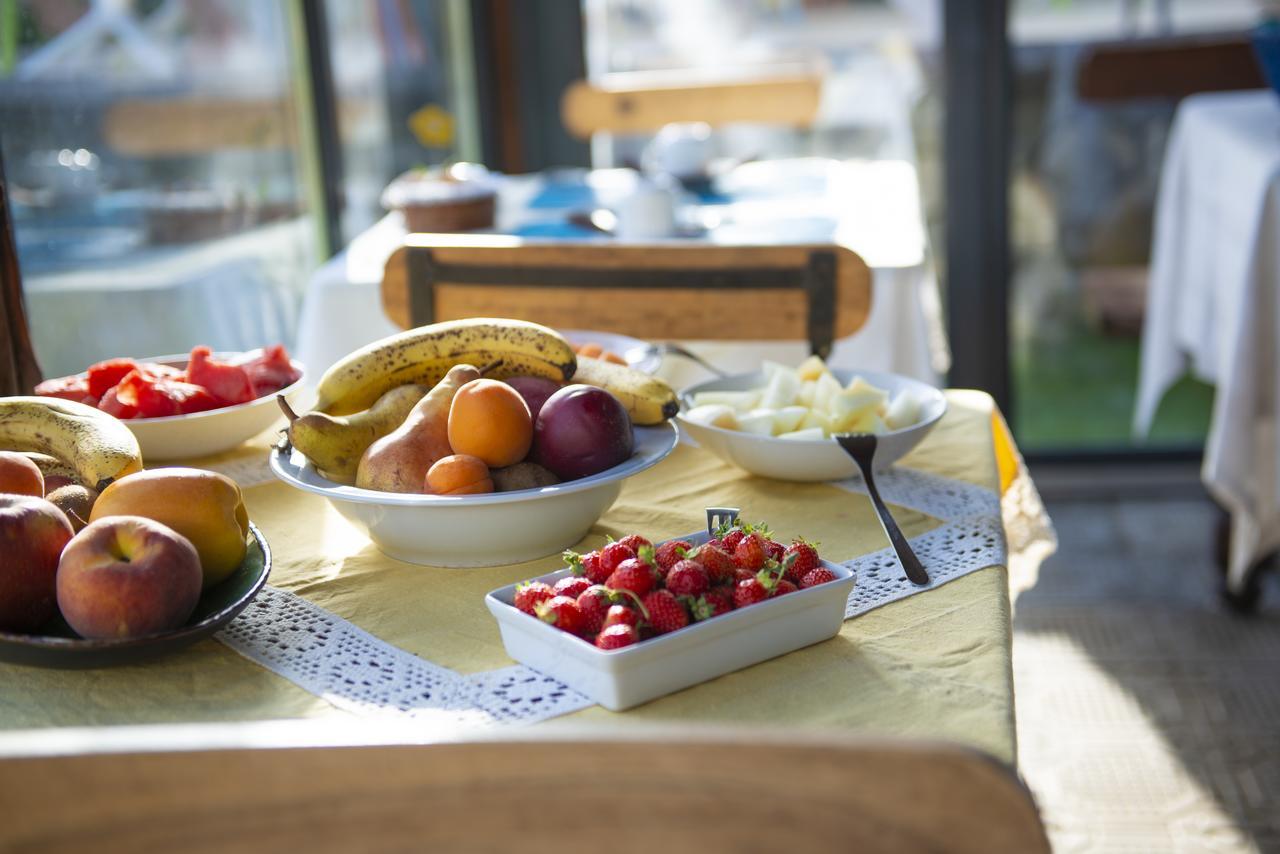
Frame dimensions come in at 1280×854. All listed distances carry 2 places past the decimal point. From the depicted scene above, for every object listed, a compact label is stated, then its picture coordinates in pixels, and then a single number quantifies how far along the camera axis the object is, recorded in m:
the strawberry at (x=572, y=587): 0.69
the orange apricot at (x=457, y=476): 0.81
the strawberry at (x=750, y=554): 0.71
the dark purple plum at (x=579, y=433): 0.84
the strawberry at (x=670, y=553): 0.70
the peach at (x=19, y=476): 0.77
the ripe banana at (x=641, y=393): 0.95
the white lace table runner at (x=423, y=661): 0.67
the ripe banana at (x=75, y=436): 0.86
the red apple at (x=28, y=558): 0.69
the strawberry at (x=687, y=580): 0.67
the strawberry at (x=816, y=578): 0.71
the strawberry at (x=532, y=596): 0.69
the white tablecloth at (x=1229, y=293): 2.05
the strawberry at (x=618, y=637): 0.64
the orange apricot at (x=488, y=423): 0.82
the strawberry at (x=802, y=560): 0.72
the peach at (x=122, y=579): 0.67
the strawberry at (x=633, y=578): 0.67
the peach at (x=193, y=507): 0.73
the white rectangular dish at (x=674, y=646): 0.65
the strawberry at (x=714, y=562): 0.70
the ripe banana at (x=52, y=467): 0.87
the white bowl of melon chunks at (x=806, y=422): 0.98
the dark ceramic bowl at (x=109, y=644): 0.68
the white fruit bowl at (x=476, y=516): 0.81
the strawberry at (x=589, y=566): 0.70
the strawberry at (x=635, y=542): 0.70
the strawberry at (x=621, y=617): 0.65
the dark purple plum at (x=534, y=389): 0.91
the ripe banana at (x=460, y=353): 0.97
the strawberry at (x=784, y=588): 0.70
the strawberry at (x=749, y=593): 0.69
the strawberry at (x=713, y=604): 0.67
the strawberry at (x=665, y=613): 0.66
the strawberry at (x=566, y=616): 0.67
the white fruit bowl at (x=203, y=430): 1.05
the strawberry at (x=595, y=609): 0.67
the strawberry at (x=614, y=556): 0.70
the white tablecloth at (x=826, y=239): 1.72
